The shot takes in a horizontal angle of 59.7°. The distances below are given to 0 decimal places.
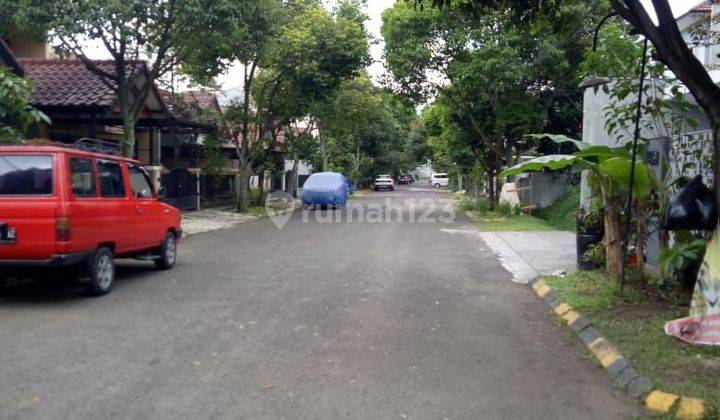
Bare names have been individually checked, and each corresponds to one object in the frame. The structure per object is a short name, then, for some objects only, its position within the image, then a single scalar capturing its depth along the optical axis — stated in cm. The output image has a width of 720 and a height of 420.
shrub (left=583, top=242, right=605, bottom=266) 980
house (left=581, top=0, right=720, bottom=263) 834
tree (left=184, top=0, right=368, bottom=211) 2019
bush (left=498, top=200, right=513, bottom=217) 2378
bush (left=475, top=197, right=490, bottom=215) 2617
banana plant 785
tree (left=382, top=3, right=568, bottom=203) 2036
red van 751
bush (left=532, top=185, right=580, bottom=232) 2015
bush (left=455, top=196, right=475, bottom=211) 2954
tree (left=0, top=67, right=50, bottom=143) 929
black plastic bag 659
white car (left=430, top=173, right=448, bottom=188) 7631
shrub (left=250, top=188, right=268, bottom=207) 2919
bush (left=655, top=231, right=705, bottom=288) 736
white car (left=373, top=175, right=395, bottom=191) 5769
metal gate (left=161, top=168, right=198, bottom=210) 2342
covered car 2852
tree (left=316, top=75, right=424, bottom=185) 3269
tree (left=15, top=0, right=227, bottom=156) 1338
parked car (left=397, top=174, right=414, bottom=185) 8361
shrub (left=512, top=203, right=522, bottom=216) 2458
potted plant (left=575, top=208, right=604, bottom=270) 1038
